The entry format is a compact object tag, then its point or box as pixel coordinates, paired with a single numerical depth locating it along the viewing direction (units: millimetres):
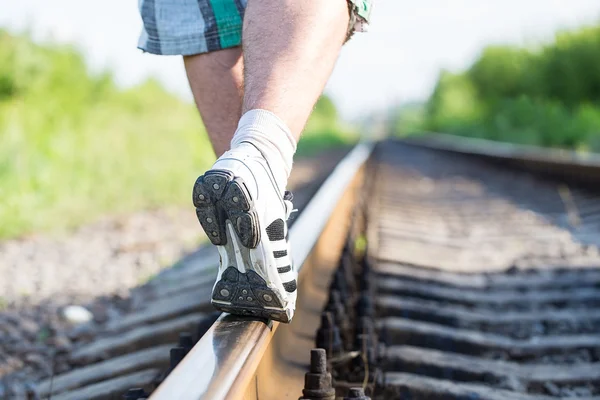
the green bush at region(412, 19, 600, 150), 23240
